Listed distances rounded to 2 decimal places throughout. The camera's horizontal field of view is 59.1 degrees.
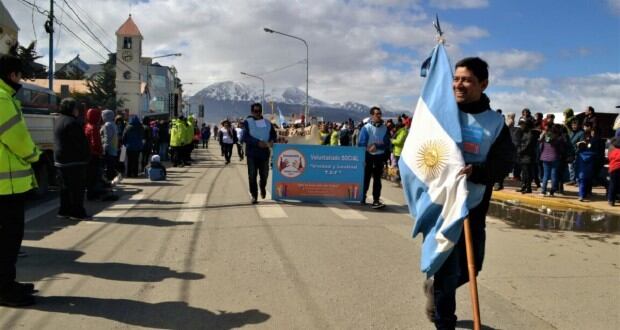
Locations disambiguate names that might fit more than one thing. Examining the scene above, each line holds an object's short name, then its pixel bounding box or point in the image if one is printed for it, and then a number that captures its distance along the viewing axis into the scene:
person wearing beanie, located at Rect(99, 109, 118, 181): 12.07
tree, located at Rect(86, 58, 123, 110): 84.39
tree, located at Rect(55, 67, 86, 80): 106.00
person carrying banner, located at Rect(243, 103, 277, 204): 10.27
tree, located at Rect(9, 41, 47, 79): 52.83
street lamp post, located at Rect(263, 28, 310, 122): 41.59
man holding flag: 3.53
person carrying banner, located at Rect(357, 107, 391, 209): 10.30
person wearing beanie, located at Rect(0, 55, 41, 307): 4.46
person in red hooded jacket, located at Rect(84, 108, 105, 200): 9.96
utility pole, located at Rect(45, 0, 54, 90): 25.17
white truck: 10.88
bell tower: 83.62
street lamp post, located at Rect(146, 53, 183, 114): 96.05
